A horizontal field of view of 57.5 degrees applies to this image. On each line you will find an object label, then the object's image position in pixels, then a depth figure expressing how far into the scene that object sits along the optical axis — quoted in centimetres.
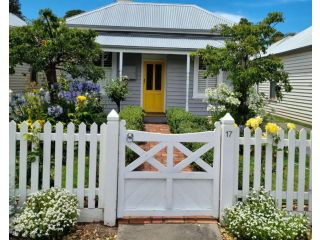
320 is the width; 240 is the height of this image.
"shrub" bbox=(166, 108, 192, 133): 811
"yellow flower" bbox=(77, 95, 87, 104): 690
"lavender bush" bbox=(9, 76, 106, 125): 605
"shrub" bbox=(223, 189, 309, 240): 336
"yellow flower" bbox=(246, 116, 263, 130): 406
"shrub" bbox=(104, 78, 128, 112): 1133
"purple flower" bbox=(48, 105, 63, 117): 642
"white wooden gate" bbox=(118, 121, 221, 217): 375
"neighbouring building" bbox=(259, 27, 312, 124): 1317
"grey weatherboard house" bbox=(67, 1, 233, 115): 1228
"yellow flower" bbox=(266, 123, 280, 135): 378
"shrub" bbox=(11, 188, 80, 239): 334
